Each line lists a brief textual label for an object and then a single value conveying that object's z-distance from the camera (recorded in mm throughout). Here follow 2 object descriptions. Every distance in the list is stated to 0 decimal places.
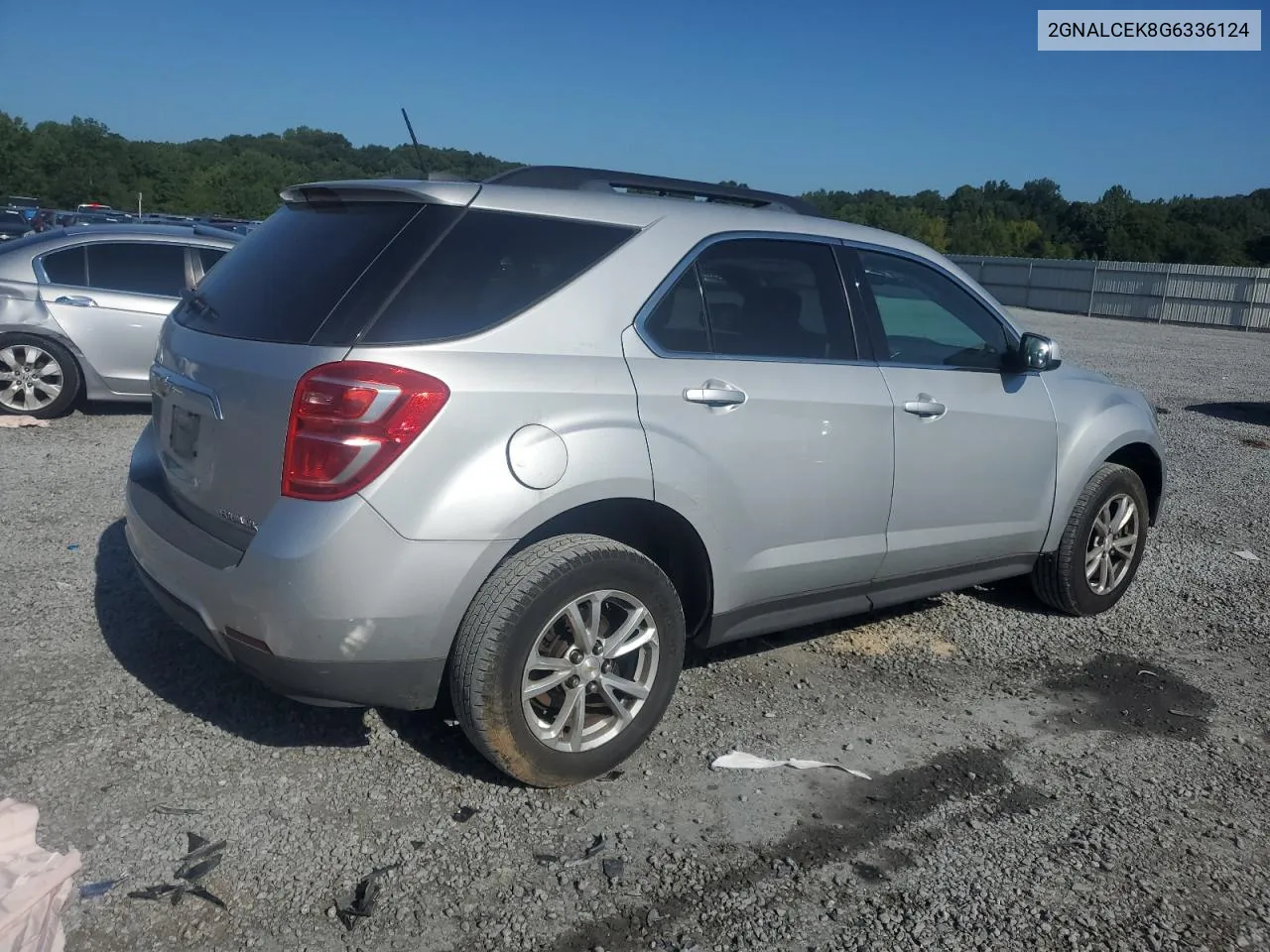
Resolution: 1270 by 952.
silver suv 3061
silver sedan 8992
